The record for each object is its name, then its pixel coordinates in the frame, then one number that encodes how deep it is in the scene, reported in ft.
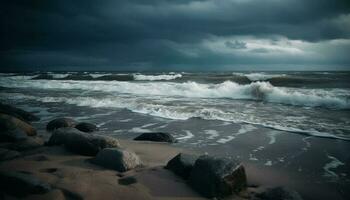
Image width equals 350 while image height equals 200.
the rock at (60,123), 27.12
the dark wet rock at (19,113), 31.78
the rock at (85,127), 26.23
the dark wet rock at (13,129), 20.13
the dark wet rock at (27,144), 18.35
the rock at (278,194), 12.17
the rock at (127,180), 13.52
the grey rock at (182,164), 14.67
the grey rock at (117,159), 14.97
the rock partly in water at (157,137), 22.91
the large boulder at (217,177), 12.67
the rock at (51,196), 11.00
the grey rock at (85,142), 17.43
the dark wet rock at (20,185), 11.09
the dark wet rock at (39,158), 16.31
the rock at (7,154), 15.68
